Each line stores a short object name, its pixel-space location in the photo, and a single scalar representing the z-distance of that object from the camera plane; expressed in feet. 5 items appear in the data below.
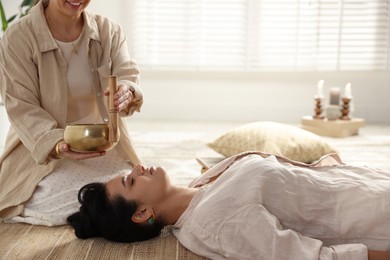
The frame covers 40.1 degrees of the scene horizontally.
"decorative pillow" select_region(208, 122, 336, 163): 10.09
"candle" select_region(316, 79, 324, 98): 14.09
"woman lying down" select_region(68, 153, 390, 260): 5.19
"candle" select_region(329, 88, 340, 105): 14.51
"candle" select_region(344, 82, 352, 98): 14.35
